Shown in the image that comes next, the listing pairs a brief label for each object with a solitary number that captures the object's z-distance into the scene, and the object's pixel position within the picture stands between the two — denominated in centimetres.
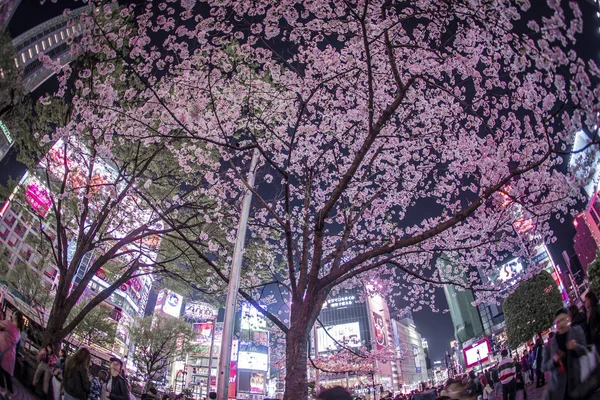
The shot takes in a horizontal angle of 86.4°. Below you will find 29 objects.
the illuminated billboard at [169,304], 6662
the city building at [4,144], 3293
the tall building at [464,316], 8188
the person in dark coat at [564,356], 339
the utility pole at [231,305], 637
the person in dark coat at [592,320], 380
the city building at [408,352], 11750
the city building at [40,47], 4747
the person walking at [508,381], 809
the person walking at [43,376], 574
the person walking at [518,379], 859
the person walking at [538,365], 848
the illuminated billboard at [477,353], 5689
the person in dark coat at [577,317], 401
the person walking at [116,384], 546
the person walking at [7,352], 435
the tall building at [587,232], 4752
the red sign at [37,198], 3344
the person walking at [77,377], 509
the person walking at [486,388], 1024
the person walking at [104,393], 556
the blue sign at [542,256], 5750
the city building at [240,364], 7459
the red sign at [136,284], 6126
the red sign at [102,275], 4963
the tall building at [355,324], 8957
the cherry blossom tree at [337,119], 616
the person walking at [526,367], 1277
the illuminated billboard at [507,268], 5694
